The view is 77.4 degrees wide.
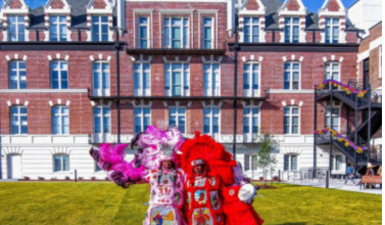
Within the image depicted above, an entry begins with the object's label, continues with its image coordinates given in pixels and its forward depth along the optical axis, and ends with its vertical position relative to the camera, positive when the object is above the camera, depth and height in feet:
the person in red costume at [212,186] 11.96 -4.13
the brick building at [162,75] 50.88 +6.56
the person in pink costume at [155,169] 12.48 -3.53
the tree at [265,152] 40.47 -8.01
